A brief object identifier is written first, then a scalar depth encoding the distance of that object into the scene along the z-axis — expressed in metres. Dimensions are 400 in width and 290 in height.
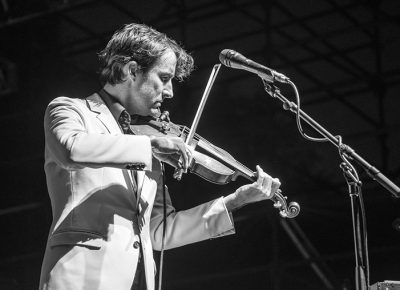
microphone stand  2.76
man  2.64
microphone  3.19
